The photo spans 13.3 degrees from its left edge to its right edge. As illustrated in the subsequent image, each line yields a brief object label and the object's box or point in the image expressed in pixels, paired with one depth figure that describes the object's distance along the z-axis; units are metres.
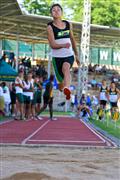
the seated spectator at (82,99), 24.45
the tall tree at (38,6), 59.42
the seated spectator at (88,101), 26.16
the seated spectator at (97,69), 46.25
